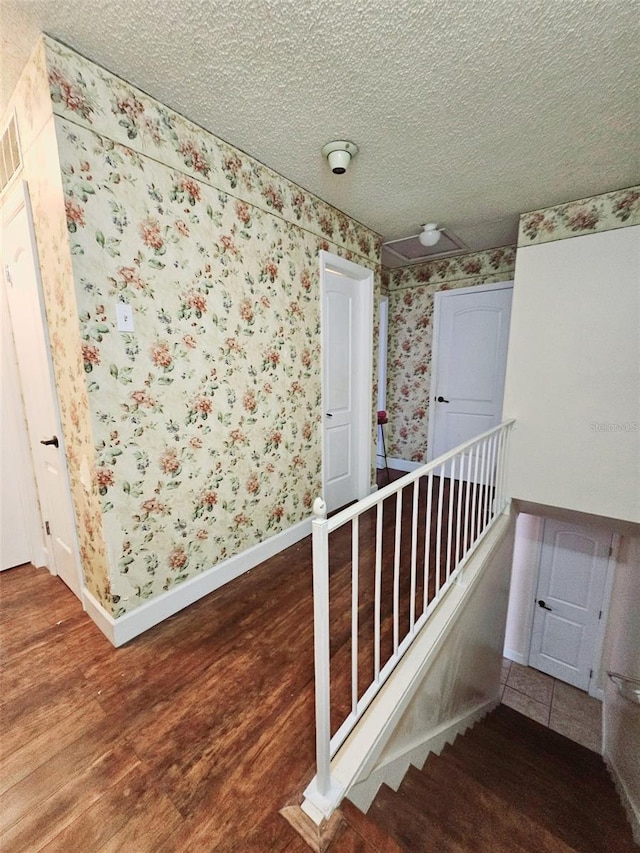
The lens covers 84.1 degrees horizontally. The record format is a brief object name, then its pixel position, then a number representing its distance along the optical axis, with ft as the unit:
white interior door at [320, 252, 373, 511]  8.80
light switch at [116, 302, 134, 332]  4.82
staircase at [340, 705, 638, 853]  3.82
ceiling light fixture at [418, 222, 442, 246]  9.25
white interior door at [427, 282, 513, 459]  11.30
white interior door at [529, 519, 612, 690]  11.62
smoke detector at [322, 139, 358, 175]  5.77
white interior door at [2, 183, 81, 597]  5.24
